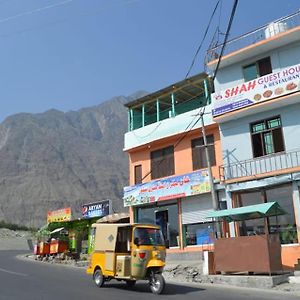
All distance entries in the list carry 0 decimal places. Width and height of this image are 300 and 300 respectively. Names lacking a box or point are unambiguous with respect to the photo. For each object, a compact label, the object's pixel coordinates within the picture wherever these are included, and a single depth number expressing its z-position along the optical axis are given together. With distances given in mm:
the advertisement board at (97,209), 35178
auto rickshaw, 14375
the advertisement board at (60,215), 41438
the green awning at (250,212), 17016
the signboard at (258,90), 20188
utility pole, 21666
